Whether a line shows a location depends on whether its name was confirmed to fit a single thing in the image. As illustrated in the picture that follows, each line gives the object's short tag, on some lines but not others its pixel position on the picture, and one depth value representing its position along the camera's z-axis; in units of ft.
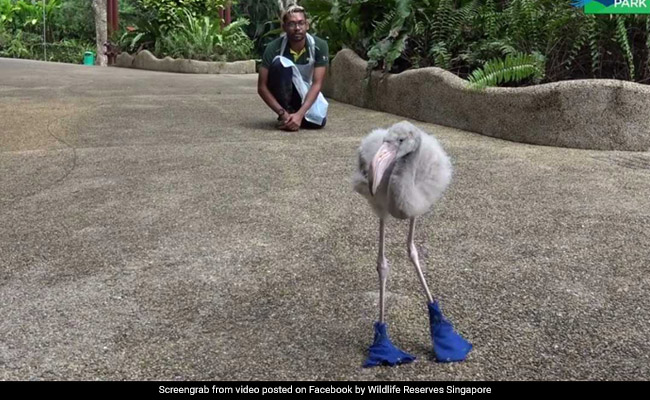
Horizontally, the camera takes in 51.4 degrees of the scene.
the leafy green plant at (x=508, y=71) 16.56
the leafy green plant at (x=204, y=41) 48.75
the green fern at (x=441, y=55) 19.40
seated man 18.63
